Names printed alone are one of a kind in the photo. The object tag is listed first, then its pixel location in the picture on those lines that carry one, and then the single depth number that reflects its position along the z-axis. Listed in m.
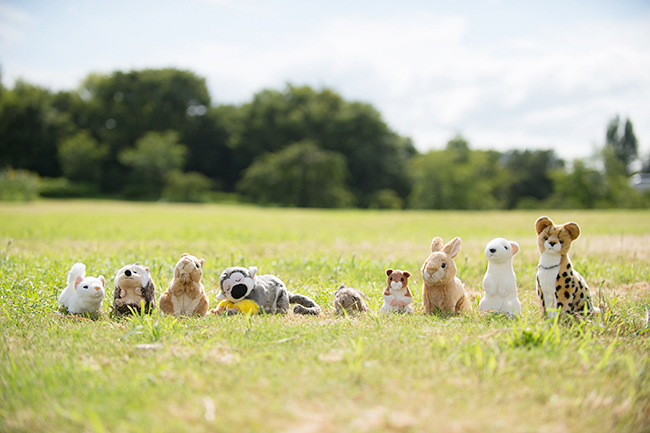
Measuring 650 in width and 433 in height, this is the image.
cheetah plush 3.01
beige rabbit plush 3.31
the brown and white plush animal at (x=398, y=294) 3.44
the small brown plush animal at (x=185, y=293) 3.39
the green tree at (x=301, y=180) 37.22
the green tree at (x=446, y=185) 42.69
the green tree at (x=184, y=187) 34.34
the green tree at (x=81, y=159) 38.56
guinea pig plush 3.52
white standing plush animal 3.25
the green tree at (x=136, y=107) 42.97
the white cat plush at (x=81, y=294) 3.38
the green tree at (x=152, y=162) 36.97
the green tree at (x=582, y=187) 41.31
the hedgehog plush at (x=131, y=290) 3.36
